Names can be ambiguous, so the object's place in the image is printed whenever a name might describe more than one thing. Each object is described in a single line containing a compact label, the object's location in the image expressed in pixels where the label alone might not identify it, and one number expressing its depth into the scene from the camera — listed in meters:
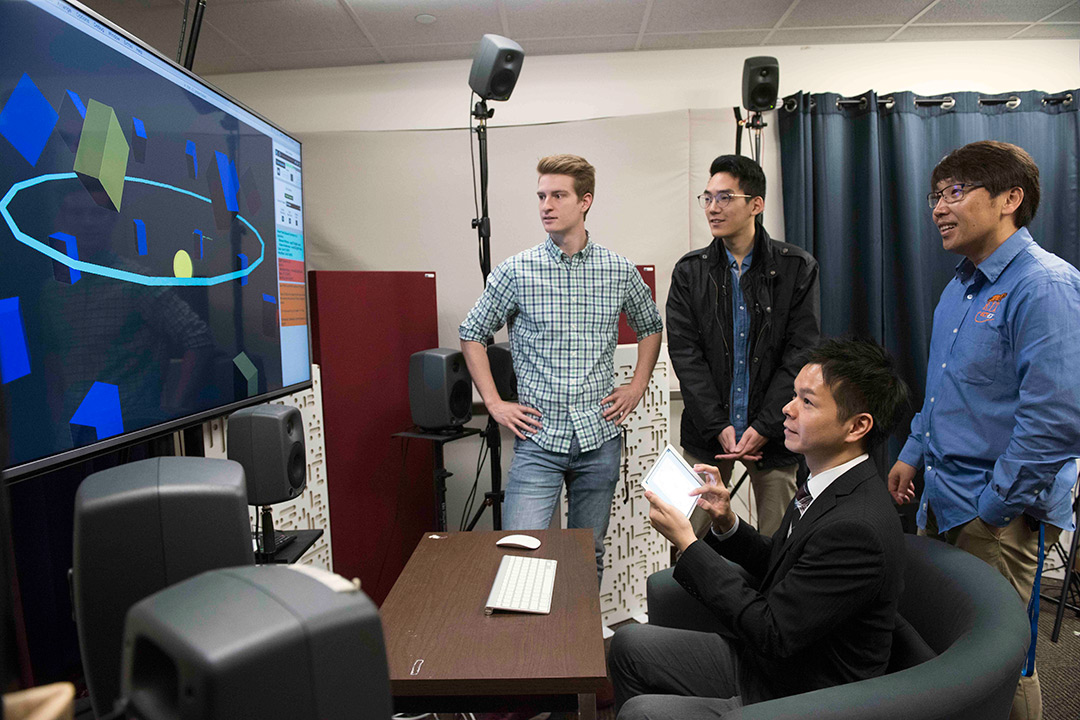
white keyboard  1.33
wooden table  1.10
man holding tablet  1.22
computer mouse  1.64
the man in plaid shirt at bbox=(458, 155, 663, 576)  2.19
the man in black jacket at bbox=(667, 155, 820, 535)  2.21
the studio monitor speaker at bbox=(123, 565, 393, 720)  0.37
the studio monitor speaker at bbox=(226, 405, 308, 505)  1.36
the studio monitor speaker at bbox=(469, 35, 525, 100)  2.49
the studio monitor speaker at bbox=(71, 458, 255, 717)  0.65
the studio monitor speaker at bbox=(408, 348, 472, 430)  2.56
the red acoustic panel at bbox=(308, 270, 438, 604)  2.70
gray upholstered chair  1.08
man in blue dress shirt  1.51
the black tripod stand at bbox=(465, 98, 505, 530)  2.63
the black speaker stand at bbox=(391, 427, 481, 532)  2.59
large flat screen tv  1.10
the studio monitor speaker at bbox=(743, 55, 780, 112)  3.02
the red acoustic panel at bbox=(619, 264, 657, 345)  2.90
